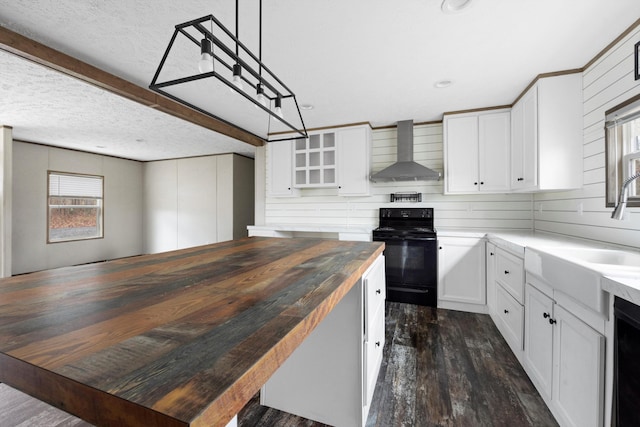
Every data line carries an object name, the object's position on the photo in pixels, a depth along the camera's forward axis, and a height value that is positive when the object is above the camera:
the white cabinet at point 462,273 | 3.12 -0.72
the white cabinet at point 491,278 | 2.82 -0.71
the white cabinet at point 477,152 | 3.25 +0.77
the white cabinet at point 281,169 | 4.41 +0.71
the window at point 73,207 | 5.47 +0.09
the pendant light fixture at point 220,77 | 1.08 +1.30
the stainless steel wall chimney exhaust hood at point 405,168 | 3.55 +0.61
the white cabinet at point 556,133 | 2.44 +0.75
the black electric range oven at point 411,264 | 3.29 -0.64
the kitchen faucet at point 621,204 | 1.43 +0.05
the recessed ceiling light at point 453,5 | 1.69 +1.33
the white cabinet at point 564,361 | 1.21 -0.80
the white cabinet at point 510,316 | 2.12 -0.90
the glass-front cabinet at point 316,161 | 4.15 +0.81
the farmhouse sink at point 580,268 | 1.18 -0.29
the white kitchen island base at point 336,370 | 1.49 -0.92
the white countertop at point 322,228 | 3.80 -0.24
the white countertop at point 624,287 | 0.99 -0.29
